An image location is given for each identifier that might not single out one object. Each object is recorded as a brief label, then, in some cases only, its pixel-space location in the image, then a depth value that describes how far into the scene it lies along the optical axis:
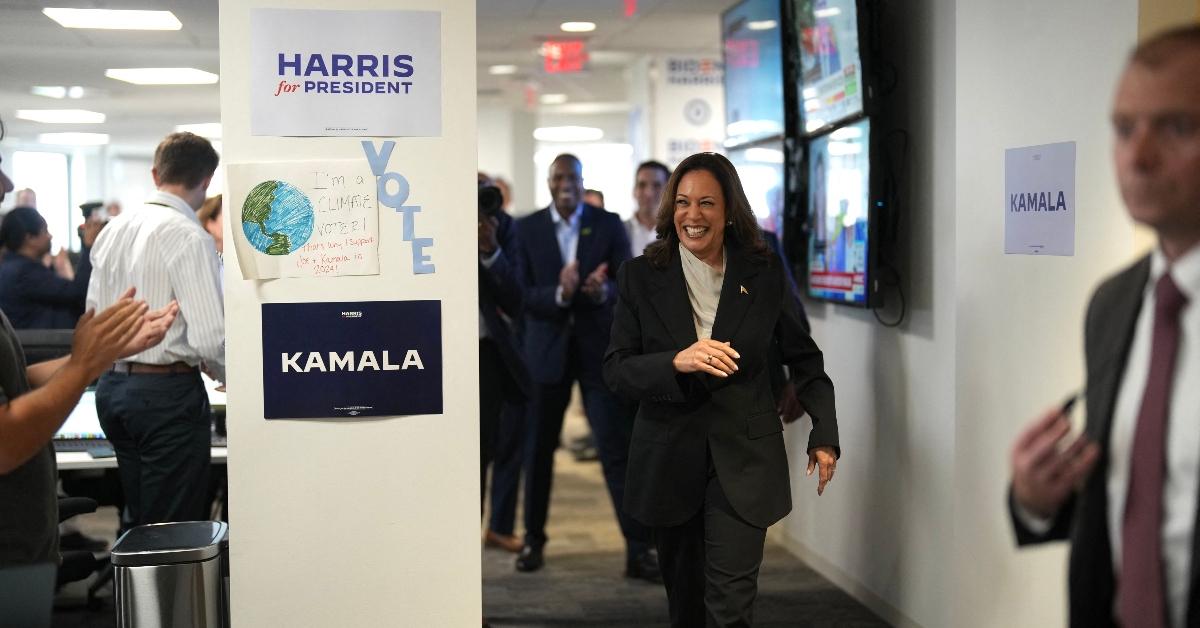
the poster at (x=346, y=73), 3.16
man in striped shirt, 3.81
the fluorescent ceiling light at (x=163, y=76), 8.21
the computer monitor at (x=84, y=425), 4.41
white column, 3.23
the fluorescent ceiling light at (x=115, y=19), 6.50
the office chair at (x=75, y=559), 3.62
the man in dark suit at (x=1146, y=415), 1.33
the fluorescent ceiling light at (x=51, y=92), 7.73
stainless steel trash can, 3.26
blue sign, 3.23
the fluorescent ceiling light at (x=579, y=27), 8.63
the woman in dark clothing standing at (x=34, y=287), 5.50
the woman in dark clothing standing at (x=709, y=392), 3.22
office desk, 4.14
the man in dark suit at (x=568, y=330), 5.08
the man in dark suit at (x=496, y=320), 4.54
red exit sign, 9.61
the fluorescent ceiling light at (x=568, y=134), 20.31
